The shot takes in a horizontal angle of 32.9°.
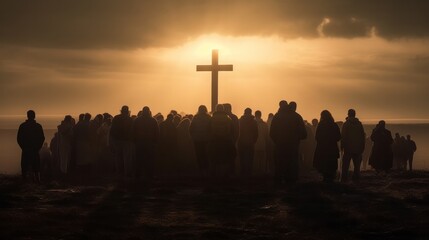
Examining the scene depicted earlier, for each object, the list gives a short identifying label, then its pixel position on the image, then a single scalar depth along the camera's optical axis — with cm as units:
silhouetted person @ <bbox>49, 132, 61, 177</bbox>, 2336
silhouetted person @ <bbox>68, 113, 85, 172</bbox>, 2294
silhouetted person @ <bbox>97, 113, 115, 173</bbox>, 2325
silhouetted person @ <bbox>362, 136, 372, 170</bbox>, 2958
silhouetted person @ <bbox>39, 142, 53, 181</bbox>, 2375
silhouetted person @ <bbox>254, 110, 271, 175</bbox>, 2249
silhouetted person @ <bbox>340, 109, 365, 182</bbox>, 2000
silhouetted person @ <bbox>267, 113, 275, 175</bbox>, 2248
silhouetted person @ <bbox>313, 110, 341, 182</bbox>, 1923
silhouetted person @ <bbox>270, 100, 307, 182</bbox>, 1870
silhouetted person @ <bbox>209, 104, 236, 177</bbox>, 1952
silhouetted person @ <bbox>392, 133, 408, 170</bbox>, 2859
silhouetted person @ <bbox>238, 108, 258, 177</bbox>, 2075
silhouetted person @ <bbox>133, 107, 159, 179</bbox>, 1992
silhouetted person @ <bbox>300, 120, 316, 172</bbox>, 2422
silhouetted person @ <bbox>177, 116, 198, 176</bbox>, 2245
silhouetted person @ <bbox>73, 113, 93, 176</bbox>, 2284
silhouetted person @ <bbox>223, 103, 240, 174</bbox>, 2016
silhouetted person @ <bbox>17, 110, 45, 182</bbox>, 1948
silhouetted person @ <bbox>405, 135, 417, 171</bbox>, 2862
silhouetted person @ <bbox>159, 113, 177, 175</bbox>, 2191
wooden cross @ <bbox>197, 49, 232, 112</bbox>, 3011
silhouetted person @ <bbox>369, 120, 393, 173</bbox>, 2266
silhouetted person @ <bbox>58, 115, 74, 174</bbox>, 2273
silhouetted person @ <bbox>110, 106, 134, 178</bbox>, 2084
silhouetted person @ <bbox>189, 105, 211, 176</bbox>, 2003
